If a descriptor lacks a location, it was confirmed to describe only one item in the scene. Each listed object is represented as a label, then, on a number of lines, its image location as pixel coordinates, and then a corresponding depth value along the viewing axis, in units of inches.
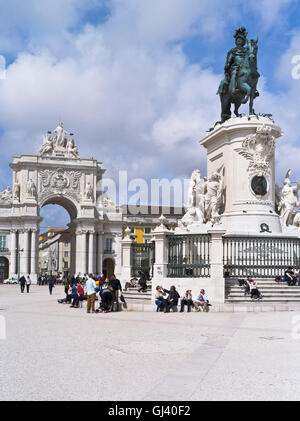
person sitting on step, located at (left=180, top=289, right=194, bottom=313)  632.4
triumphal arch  2952.8
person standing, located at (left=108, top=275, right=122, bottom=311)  665.0
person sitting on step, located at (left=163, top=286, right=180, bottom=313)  629.3
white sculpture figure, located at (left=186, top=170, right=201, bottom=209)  788.6
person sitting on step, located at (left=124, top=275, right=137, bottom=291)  816.6
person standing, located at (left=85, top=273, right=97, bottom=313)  660.1
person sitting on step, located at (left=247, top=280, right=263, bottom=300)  638.5
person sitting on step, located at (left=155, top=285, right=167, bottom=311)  640.9
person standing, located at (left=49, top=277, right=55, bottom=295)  1298.7
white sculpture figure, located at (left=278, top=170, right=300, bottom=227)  775.7
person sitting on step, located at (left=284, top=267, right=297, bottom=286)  682.8
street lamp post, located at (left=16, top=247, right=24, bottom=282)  2907.7
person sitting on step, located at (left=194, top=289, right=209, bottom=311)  623.5
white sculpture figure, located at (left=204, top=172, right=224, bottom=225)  762.8
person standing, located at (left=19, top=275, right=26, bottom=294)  1435.8
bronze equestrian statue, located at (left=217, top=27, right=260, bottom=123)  799.7
